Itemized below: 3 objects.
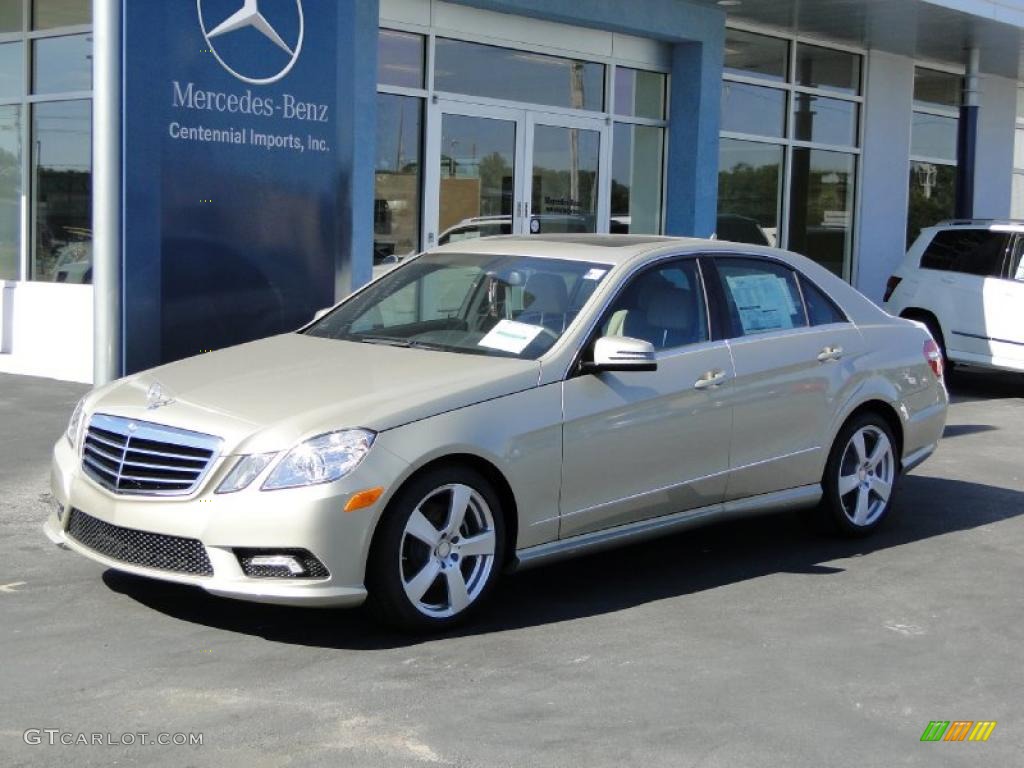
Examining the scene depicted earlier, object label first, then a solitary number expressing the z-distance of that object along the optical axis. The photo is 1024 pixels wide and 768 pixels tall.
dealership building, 8.12
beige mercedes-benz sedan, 5.18
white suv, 13.88
